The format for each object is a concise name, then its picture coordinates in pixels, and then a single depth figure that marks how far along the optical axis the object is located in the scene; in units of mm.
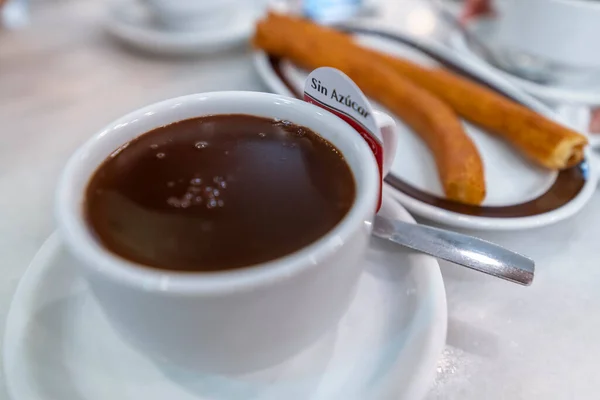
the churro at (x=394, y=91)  238
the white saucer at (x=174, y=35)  358
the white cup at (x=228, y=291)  130
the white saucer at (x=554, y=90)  320
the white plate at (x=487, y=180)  224
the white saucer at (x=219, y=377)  155
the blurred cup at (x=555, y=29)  300
